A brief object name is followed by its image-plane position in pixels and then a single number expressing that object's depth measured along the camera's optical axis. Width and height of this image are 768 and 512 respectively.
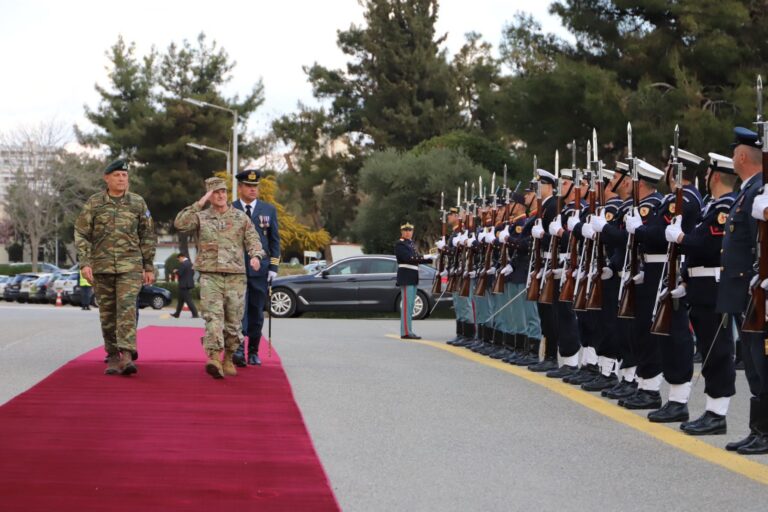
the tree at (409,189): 53.38
